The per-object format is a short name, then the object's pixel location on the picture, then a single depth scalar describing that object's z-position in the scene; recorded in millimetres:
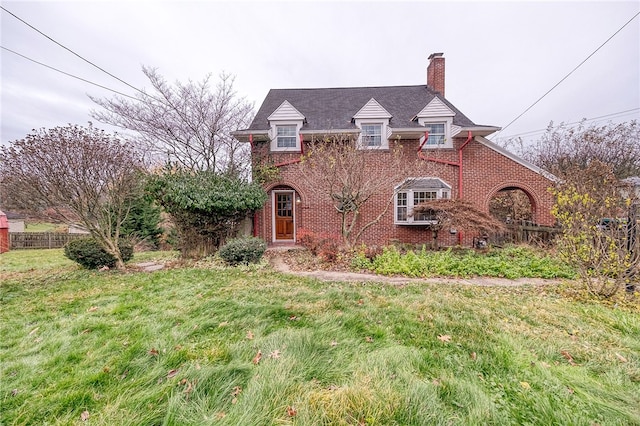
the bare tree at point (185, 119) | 9961
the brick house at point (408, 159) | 10445
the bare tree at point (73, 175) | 5898
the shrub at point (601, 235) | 4172
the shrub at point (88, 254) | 7199
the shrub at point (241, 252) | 7348
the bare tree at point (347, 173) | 8031
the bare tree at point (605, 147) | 14562
